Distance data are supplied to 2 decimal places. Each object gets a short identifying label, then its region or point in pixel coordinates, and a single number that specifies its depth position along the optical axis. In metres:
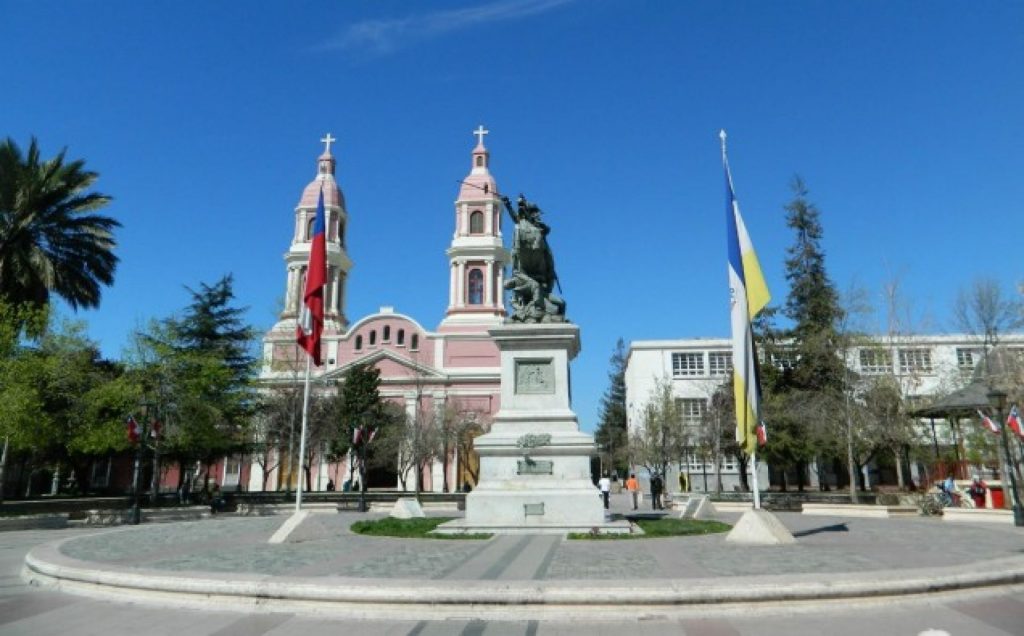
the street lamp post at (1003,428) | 18.09
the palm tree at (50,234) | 25.80
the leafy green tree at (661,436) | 45.44
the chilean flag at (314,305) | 13.33
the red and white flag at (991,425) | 19.51
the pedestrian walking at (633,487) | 30.53
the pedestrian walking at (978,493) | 24.81
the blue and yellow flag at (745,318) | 12.39
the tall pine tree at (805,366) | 34.31
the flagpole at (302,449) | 12.32
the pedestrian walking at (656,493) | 29.56
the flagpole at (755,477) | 11.73
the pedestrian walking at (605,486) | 23.66
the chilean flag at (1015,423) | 18.72
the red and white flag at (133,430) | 21.59
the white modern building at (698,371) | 50.09
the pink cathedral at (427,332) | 54.69
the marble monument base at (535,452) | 13.33
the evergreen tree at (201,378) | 27.94
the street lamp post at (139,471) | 21.36
